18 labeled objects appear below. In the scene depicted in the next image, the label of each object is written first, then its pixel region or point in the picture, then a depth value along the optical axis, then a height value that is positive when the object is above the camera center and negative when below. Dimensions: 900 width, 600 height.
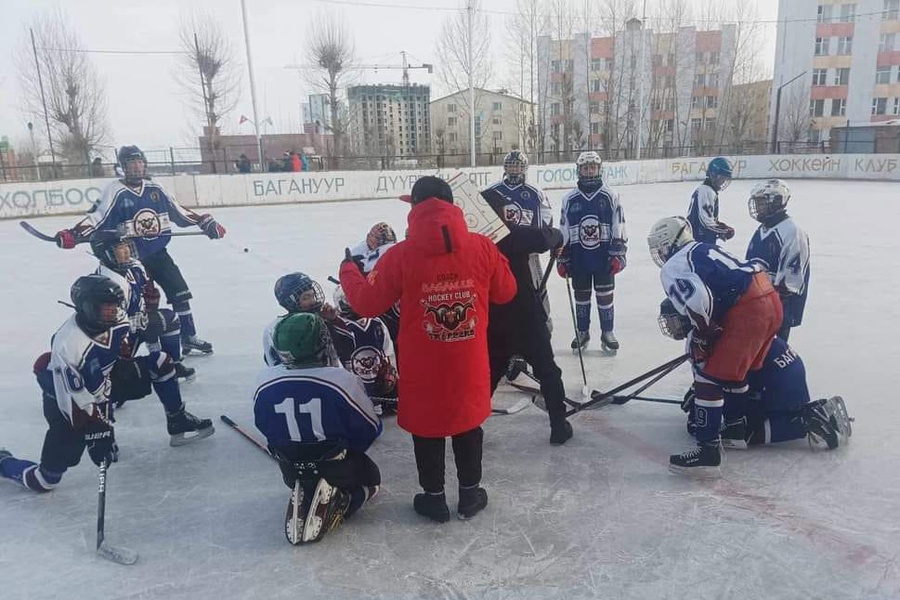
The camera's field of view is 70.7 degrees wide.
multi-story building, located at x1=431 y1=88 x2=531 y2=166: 36.28 +2.78
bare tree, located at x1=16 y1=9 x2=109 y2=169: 27.64 +3.24
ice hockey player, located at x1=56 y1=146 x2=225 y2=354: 4.89 -0.41
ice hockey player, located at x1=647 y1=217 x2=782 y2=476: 2.97 -0.77
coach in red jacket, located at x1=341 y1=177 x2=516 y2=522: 2.48 -0.56
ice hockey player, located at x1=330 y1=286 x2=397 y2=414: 3.82 -1.13
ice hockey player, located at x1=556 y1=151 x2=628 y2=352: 4.99 -0.63
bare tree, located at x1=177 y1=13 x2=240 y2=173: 26.87 +3.84
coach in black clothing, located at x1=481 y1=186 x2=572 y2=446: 3.29 -0.84
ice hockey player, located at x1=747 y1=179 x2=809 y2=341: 3.93 -0.59
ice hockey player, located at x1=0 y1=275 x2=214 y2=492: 2.73 -0.92
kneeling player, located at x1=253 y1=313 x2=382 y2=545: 2.64 -1.06
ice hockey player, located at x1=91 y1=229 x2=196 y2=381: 3.78 -0.82
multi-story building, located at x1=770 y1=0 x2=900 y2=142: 40.97 +5.57
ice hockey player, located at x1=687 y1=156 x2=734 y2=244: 5.48 -0.45
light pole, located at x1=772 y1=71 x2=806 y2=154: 28.09 +0.93
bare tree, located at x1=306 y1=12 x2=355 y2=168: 28.03 +4.06
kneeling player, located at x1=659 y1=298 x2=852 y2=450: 3.29 -1.33
